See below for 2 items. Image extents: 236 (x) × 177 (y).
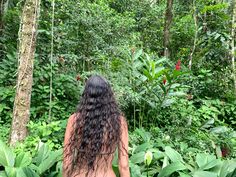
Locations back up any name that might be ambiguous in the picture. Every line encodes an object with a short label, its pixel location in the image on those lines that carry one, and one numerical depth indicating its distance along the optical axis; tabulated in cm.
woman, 127
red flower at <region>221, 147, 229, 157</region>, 255
